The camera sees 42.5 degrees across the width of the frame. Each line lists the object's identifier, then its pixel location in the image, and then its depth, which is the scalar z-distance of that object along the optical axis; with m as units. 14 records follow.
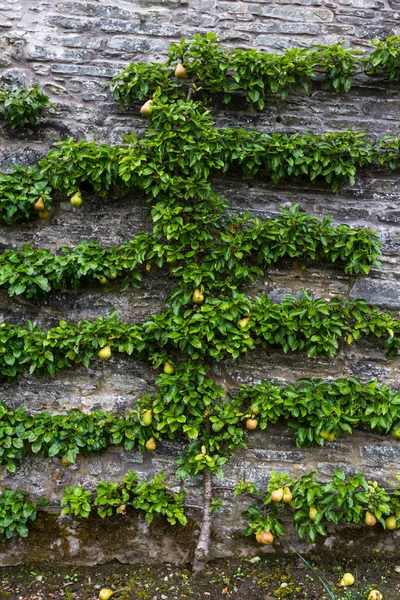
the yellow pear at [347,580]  2.60
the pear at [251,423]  2.80
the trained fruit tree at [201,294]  2.81
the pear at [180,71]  2.93
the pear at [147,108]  2.91
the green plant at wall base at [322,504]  2.72
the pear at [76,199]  2.94
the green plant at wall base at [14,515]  2.75
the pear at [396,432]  2.83
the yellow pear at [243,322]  2.82
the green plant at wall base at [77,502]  2.75
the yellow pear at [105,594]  2.50
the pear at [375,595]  2.44
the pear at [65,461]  2.82
